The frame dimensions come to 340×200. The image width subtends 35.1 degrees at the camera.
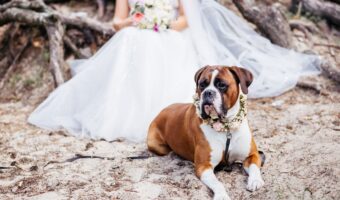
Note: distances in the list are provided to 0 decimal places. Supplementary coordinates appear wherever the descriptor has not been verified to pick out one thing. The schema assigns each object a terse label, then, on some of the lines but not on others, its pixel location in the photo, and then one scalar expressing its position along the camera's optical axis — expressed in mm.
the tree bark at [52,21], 7104
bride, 5793
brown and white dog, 4020
